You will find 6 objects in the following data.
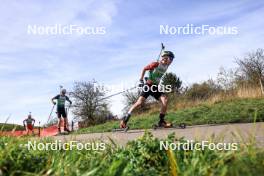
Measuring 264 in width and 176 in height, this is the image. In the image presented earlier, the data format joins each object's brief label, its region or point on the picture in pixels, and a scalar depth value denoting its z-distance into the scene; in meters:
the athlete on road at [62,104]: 18.02
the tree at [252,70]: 34.62
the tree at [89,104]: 37.12
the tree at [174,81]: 40.06
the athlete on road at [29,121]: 24.38
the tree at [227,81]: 33.27
